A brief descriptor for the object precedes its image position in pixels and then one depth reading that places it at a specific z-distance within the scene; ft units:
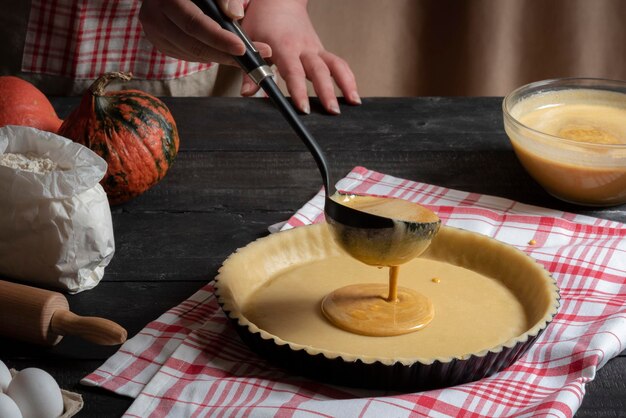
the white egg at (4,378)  3.91
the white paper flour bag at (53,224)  4.52
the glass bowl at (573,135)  5.13
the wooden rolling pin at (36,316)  4.23
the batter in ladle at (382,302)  4.29
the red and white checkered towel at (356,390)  4.04
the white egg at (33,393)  3.90
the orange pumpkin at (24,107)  5.19
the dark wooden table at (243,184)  4.33
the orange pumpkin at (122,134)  5.06
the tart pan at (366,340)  4.05
